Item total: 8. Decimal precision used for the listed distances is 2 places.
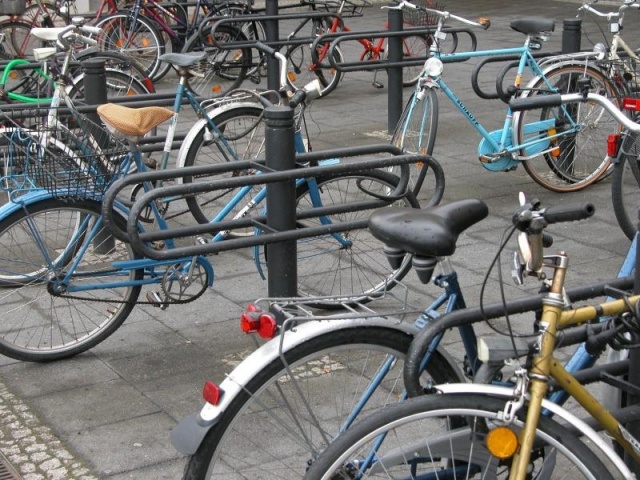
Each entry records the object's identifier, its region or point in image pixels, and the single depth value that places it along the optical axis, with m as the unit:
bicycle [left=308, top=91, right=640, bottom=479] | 2.40
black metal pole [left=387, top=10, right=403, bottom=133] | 8.14
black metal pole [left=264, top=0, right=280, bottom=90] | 9.26
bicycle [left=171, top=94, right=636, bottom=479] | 2.70
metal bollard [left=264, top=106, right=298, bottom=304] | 3.88
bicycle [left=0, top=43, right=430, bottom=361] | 4.59
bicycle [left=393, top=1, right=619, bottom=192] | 6.88
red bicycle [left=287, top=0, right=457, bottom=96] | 11.12
